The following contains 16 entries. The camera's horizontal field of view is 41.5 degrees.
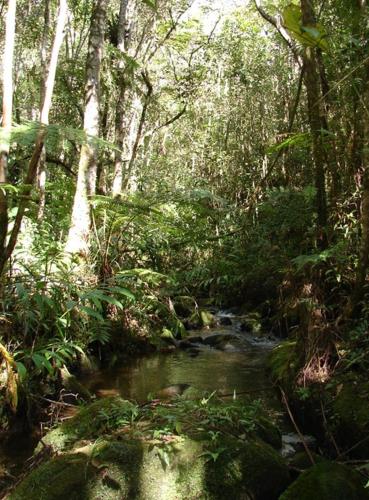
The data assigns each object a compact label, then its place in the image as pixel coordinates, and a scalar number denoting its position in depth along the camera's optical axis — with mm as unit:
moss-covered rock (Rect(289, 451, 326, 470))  3762
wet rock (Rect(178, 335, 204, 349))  9039
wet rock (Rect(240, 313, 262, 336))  10203
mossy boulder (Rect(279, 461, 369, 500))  2932
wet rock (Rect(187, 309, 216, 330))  10641
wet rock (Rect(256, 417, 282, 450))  3960
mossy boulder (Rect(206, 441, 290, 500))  3168
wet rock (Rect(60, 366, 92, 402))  5082
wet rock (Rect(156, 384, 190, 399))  5608
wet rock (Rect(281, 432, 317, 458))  4383
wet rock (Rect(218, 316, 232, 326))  11141
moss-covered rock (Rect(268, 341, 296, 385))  5605
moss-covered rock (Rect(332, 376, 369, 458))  4160
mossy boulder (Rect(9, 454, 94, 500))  2982
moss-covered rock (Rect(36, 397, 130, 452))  3650
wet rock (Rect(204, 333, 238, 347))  9172
